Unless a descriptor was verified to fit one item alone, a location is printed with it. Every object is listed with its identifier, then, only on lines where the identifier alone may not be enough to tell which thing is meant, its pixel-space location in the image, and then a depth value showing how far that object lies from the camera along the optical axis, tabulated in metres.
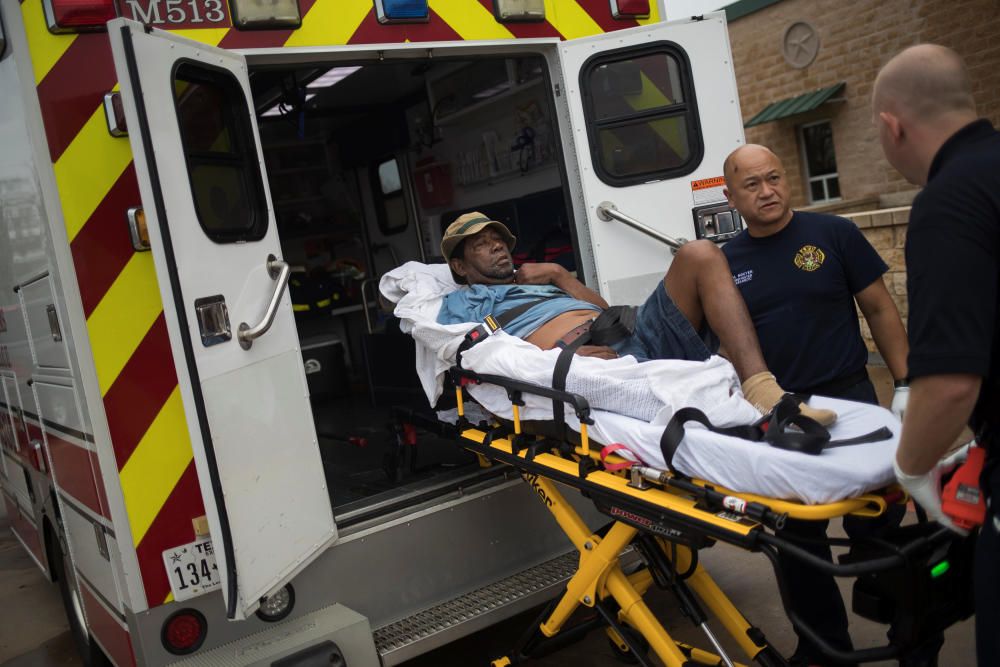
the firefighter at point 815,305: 3.03
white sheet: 2.18
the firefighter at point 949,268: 1.64
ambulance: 2.71
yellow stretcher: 2.14
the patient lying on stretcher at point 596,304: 2.93
